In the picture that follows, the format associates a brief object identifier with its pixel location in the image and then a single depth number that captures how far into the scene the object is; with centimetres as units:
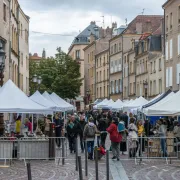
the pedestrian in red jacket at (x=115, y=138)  2302
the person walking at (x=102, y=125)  2819
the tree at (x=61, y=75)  9131
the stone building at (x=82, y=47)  11269
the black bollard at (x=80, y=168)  1298
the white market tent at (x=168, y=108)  2261
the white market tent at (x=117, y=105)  5163
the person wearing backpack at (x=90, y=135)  2350
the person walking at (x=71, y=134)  2691
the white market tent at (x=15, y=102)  2241
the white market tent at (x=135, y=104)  4091
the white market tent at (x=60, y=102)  4045
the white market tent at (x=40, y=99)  3425
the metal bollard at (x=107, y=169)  1347
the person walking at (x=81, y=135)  2723
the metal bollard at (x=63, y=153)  2121
